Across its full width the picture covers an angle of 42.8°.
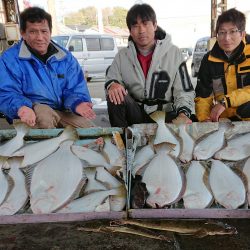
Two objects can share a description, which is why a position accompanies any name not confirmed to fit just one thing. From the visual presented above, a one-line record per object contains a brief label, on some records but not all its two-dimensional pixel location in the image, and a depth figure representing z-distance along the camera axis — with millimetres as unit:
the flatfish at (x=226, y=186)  1743
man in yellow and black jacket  2701
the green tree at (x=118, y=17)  57609
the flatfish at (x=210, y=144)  2082
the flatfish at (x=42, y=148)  2057
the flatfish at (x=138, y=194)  1764
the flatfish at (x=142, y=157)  1989
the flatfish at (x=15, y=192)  1786
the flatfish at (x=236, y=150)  2035
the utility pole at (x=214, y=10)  9099
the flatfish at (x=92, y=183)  1854
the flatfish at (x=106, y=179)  1852
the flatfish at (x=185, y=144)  2074
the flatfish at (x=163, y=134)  2104
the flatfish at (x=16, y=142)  2129
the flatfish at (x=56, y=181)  1762
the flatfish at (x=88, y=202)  1760
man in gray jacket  2953
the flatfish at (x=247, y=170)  1793
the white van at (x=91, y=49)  12961
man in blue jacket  2754
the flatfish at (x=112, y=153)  2018
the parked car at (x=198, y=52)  12273
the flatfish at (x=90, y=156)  2016
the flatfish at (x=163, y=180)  1756
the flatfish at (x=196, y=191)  1754
